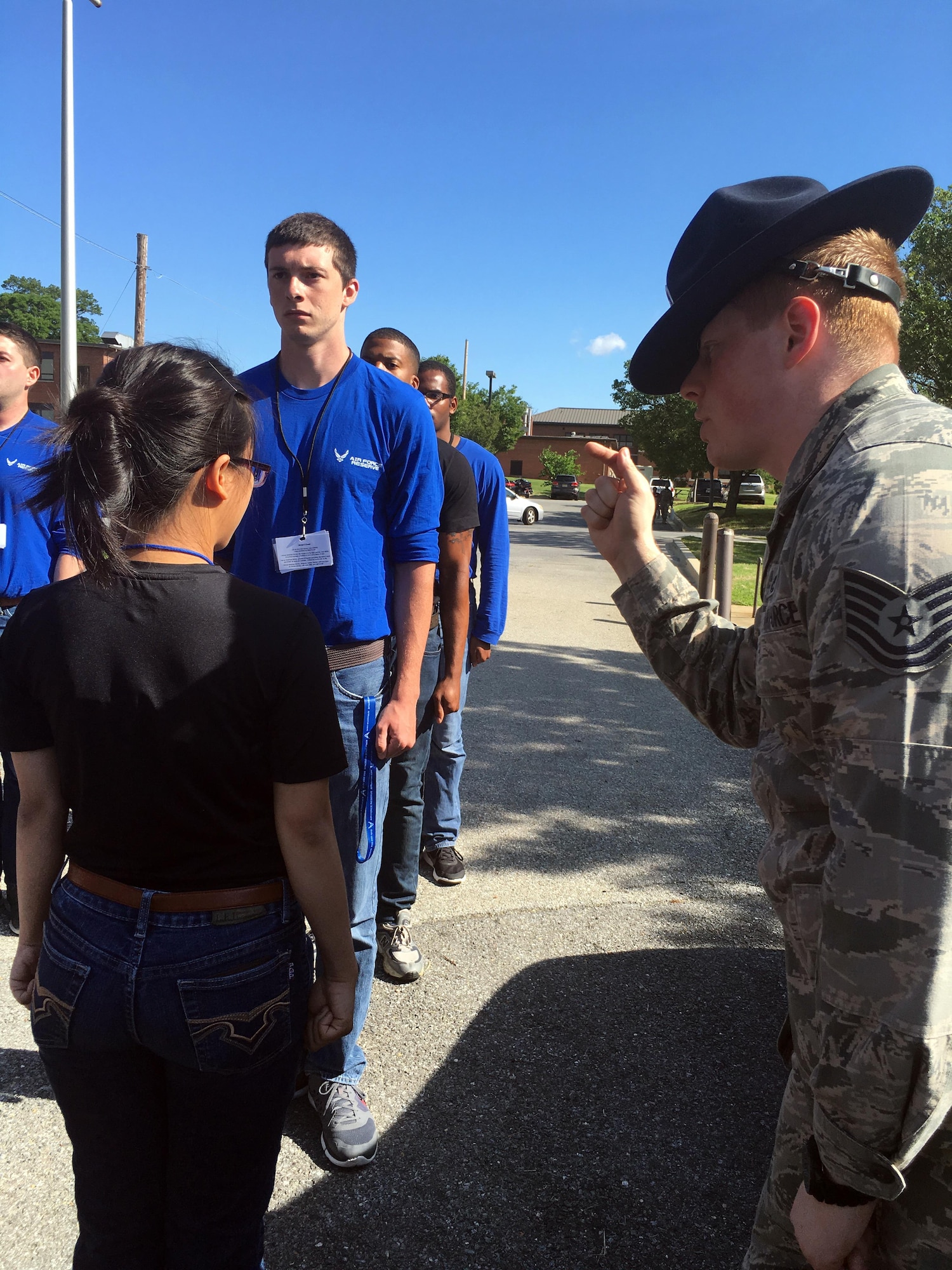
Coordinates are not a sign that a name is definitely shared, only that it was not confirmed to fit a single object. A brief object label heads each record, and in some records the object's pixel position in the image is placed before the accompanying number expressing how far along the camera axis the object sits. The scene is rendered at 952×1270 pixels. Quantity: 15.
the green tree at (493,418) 69.81
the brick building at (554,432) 93.56
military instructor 1.01
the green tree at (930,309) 19.11
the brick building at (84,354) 31.98
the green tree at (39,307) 88.25
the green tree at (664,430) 35.25
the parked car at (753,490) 47.75
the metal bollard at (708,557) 12.01
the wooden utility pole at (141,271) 28.19
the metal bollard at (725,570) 10.58
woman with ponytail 1.42
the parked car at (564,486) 59.12
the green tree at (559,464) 72.37
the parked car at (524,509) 33.88
